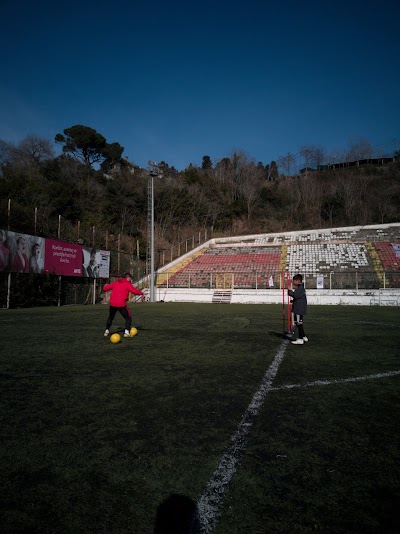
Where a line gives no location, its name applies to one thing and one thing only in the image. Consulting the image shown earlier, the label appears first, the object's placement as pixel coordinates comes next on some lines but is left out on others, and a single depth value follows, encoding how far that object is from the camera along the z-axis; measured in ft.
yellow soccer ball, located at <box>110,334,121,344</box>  25.94
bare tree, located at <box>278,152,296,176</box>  244.63
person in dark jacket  27.20
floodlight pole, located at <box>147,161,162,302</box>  86.43
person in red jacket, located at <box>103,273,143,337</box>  29.94
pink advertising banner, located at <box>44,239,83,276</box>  66.64
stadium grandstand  81.46
